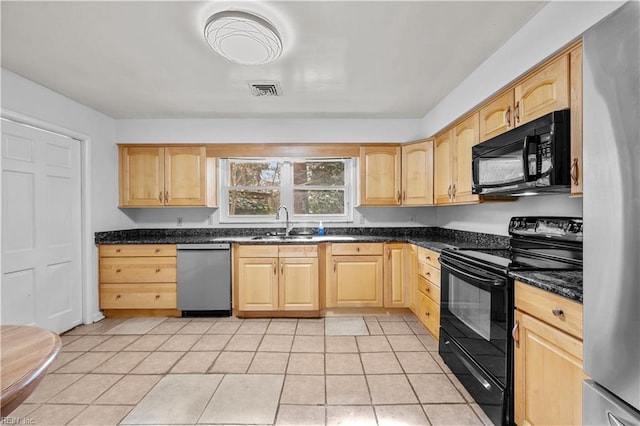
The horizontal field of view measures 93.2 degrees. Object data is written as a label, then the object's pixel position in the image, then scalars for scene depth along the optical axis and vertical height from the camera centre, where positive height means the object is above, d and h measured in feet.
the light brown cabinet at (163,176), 12.19 +1.46
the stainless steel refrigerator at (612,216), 2.71 -0.07
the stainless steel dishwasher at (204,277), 11.33 -2.46
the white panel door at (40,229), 8.38 -0.50
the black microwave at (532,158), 5.02 +0.96
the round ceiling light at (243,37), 5.66 +3.51
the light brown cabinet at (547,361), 4.00 -2.21
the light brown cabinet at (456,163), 8.57 +1.52
